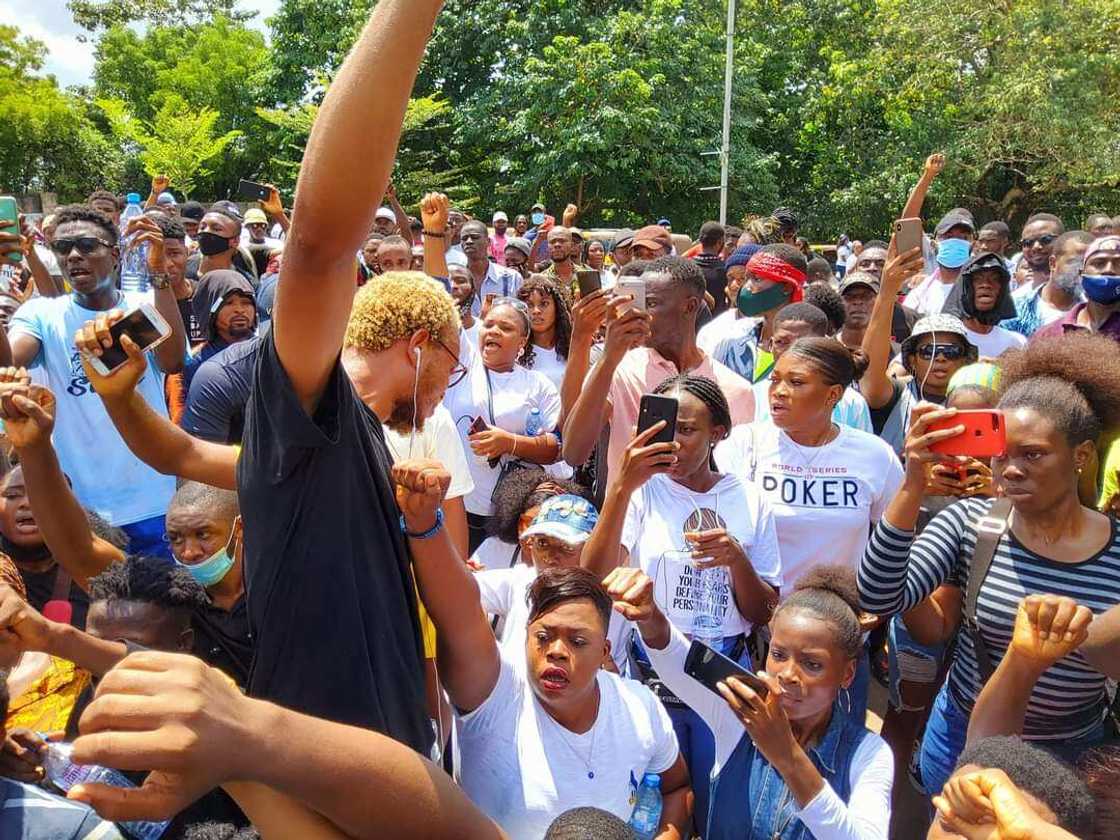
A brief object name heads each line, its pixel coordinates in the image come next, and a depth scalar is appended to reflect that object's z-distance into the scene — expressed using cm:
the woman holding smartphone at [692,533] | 287
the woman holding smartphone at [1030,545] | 237
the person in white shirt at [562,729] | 235
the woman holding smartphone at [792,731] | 224
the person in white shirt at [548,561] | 305
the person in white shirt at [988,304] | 502
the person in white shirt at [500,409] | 414
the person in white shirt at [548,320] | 520
